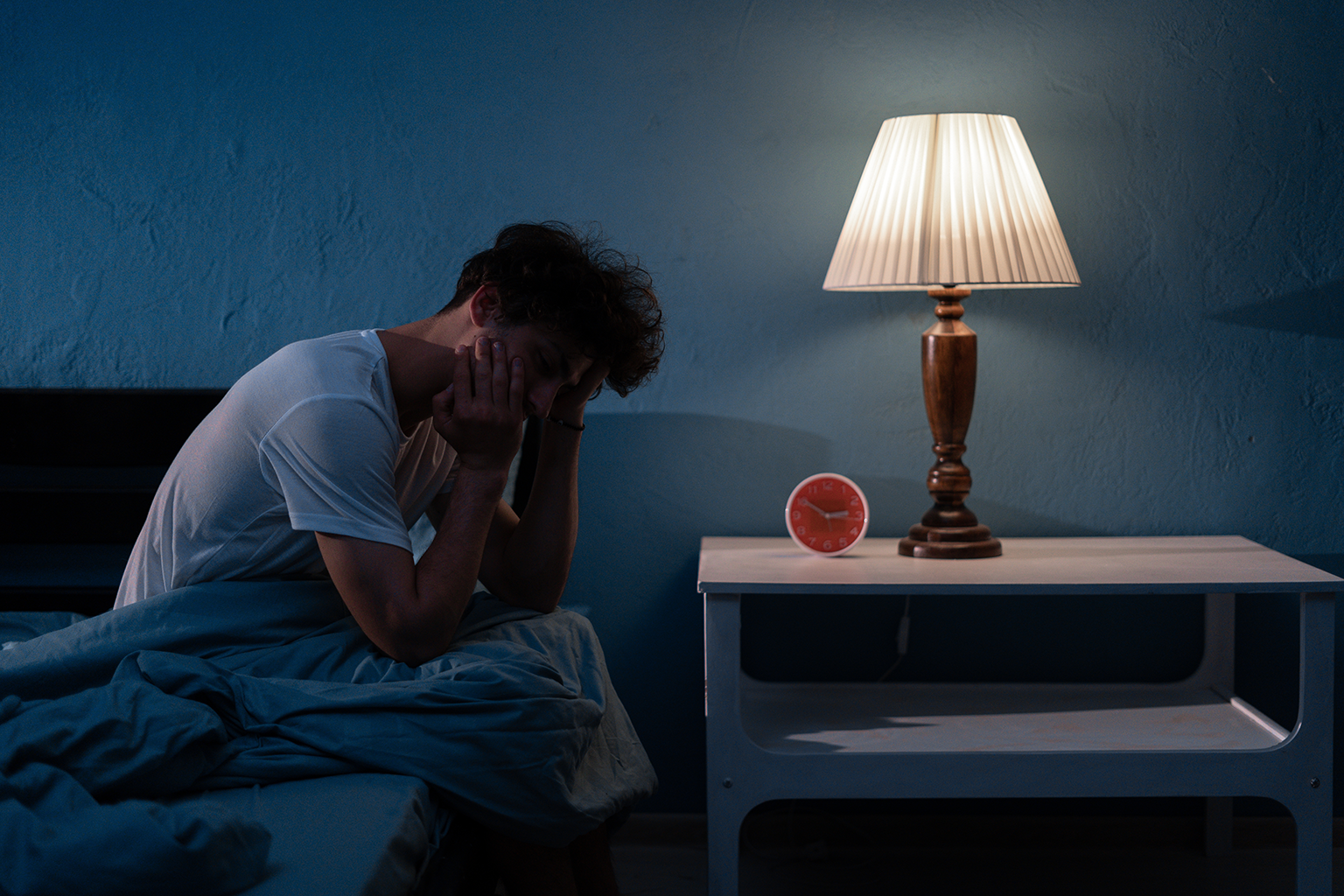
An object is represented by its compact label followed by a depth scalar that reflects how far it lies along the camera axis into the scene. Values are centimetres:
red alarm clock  163
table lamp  151
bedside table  140
